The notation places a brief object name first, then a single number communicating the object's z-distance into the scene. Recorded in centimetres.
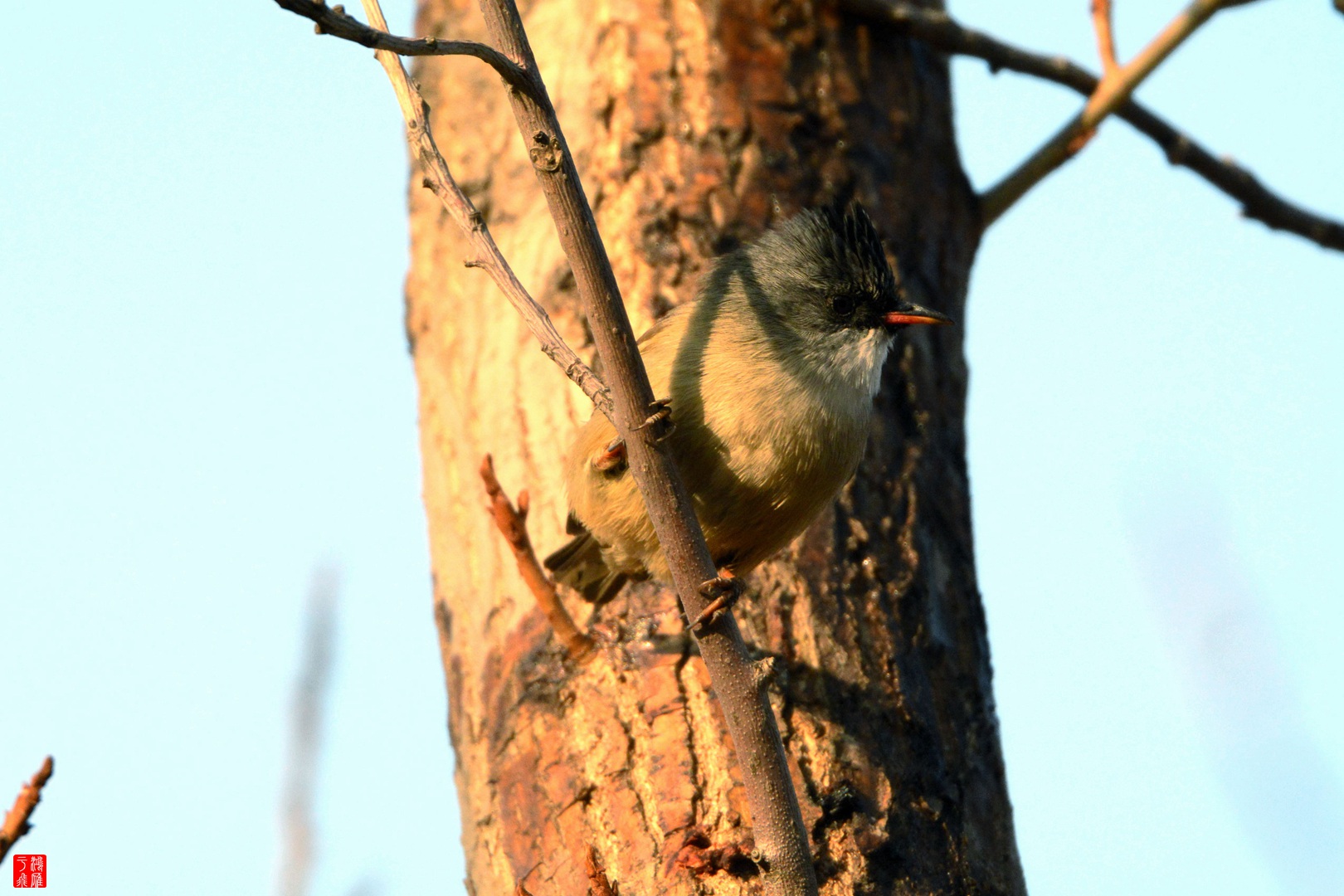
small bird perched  718
